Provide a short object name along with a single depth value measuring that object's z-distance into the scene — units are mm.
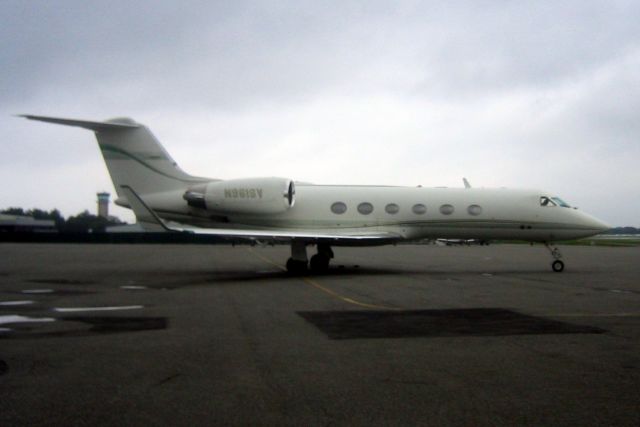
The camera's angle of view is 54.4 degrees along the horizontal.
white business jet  21578
